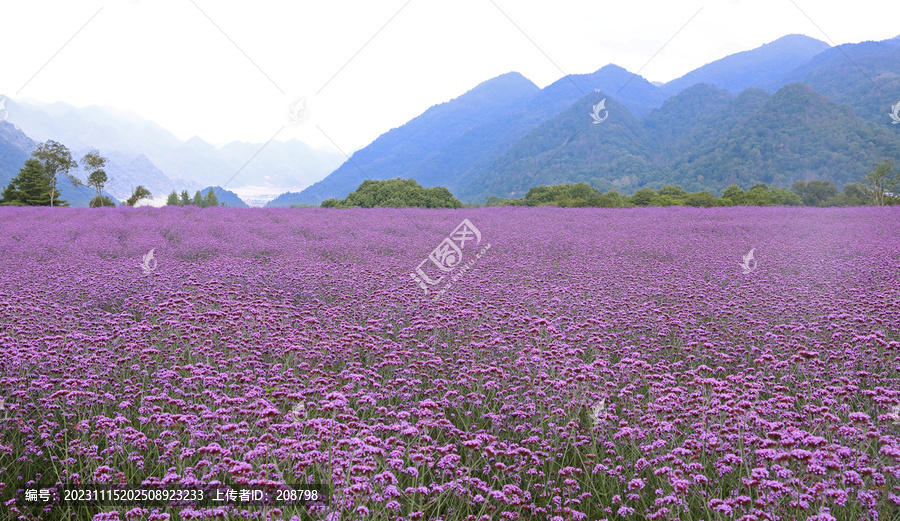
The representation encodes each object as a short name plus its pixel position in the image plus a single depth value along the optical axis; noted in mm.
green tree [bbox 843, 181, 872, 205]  36469
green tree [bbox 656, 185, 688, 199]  42572
